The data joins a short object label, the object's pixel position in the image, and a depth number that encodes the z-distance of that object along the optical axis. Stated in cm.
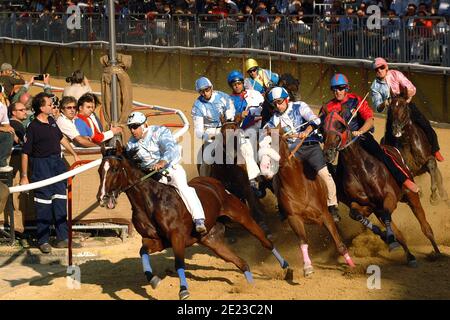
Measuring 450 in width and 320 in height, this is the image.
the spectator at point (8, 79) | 1954
